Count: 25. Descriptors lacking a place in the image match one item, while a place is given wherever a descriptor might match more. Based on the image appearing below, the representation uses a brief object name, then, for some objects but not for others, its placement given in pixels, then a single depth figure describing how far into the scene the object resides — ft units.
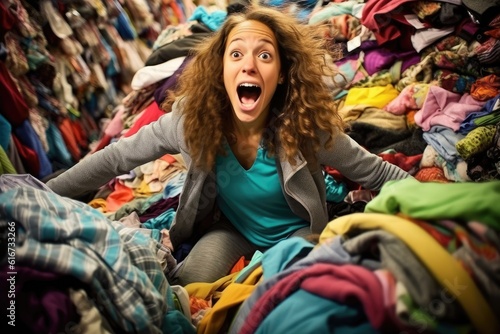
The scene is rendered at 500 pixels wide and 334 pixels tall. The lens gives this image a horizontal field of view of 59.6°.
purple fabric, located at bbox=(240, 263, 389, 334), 2.12
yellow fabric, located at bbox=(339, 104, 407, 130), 6.03
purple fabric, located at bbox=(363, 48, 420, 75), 6.44
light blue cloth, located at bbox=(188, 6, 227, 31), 7.77
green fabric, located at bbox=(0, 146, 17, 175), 5.34
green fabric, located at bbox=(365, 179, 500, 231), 2.14
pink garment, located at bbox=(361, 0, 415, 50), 5.95
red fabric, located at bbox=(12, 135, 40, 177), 6.59
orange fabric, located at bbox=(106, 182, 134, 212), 6.18
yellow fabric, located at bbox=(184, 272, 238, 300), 3.66
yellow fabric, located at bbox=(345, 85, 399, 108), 6.29
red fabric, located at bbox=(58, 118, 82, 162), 8.03
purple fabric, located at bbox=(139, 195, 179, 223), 5.61
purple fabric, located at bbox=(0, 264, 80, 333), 2.36
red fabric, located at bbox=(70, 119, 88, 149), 8.42
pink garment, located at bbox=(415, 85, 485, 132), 5.28
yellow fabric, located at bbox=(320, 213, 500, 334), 2.00
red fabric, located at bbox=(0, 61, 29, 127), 6.25
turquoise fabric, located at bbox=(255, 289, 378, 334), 2.23
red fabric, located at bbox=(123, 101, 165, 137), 6.85
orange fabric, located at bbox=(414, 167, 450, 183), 5.23
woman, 4.21
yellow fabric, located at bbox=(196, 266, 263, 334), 3.02
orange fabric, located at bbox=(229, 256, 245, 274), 4.34
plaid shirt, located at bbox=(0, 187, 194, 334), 2.44
